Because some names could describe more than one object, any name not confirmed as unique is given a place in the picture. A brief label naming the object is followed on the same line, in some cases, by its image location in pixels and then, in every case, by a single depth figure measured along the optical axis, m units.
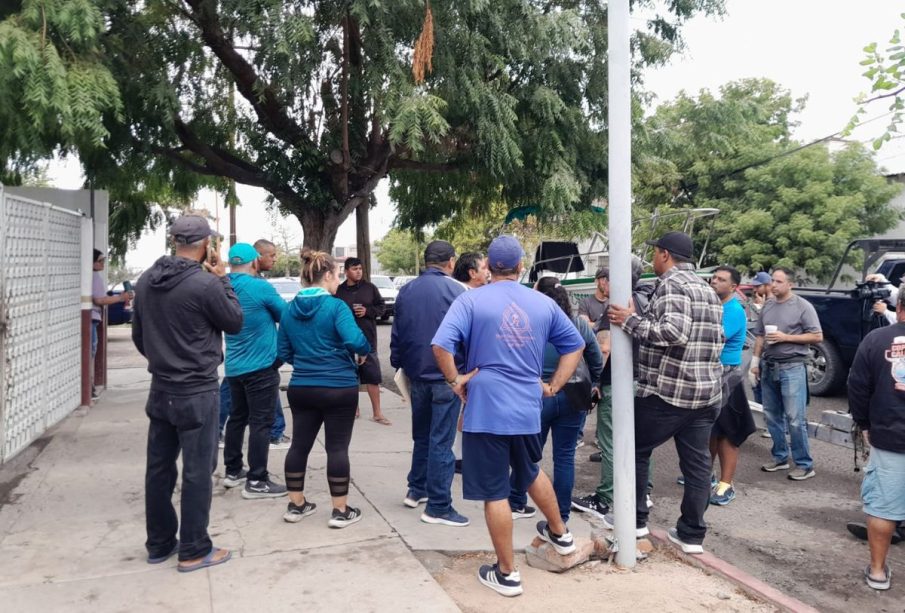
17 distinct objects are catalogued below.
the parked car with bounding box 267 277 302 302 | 20.88
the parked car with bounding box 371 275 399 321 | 25.02
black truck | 10.00
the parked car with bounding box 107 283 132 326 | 18.93
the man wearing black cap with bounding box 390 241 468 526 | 5.10
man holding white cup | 6.56
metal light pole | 4.27
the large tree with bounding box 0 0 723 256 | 7.84
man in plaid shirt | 4.39
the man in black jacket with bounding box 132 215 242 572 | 4.16
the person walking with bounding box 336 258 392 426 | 8.22
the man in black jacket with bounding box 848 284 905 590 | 4.27
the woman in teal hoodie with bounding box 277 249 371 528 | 4.85
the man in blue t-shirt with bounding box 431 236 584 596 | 3.95
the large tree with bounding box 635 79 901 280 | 21.95
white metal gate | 6.17
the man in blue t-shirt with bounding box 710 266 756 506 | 5.77
